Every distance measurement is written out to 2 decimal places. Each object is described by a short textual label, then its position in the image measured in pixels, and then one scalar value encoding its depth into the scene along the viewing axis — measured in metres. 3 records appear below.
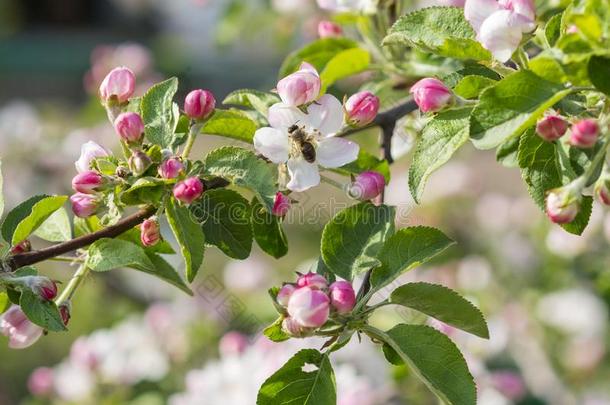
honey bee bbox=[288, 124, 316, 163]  1.05
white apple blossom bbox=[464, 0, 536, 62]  1.00
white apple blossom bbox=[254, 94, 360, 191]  1.04
